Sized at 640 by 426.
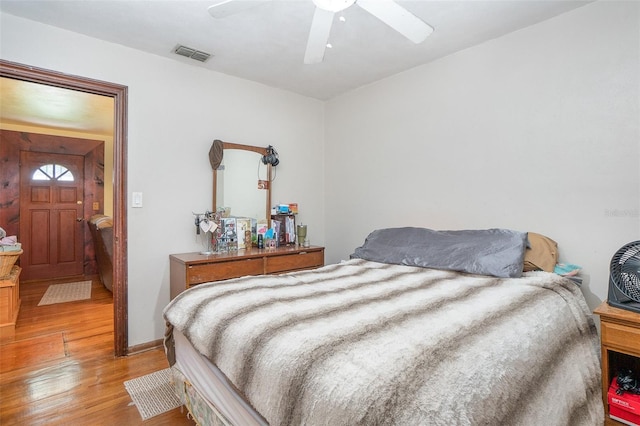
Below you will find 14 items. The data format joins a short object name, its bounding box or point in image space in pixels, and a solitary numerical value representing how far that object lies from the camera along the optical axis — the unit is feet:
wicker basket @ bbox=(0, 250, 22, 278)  9.59
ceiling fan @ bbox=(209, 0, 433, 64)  4.93
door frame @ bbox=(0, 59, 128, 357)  8.44
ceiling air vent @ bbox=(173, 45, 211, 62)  8.63
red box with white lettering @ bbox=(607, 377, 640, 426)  4.80
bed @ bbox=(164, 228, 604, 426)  2.76
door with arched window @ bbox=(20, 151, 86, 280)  15.56
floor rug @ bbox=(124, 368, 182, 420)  6.19
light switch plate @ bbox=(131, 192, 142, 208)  8.71
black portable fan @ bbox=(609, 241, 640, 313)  5.11
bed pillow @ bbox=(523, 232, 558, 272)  6.75
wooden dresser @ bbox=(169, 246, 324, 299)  8.25
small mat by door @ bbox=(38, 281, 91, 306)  12.75
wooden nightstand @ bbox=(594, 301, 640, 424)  4.80
